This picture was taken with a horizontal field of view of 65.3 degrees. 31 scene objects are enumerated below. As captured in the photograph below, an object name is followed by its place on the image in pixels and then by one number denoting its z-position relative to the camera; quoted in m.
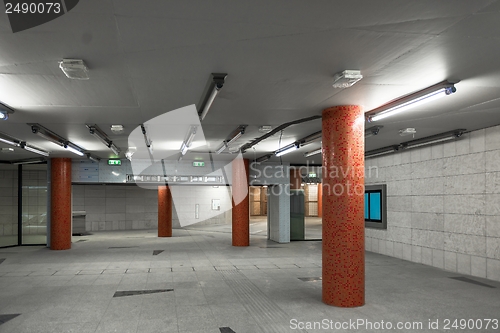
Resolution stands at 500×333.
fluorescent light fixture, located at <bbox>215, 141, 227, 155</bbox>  10.83
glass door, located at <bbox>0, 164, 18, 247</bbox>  18.42
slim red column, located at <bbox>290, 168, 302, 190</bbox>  25.00
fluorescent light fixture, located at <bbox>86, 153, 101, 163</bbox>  13.49
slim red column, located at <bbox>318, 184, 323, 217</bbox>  34.03
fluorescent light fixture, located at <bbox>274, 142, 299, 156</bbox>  10.55
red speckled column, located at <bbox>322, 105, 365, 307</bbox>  6.23
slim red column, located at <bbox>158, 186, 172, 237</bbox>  17.86
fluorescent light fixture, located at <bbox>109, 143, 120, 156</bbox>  11.17
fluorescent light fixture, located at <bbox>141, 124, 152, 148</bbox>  8.52
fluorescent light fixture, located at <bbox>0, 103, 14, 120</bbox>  6.32
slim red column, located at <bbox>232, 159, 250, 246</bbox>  14.22
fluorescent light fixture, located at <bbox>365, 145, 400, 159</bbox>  11.25
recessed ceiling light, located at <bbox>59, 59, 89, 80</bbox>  4.21
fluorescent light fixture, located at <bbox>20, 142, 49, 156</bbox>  10.53
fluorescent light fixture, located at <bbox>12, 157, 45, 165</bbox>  14.33
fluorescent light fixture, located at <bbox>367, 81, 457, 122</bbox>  5.22
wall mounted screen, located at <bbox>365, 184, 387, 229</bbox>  12.33
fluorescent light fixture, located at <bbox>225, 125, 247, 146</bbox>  8.42
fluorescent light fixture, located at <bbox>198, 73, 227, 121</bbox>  4.87
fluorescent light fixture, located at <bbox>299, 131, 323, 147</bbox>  9.18
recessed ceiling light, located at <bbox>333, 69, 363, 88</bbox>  4.73
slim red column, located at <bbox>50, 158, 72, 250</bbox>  13.82
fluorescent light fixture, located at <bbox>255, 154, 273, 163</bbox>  13.95
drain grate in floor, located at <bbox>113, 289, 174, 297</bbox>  7.09
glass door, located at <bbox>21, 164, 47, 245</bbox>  19.48
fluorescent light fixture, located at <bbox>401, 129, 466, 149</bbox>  8.95
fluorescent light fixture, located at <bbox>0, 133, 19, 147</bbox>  9.20
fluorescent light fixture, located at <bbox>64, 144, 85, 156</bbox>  10.69
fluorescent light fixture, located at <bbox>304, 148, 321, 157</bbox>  12.20
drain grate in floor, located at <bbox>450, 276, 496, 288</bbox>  7.71
